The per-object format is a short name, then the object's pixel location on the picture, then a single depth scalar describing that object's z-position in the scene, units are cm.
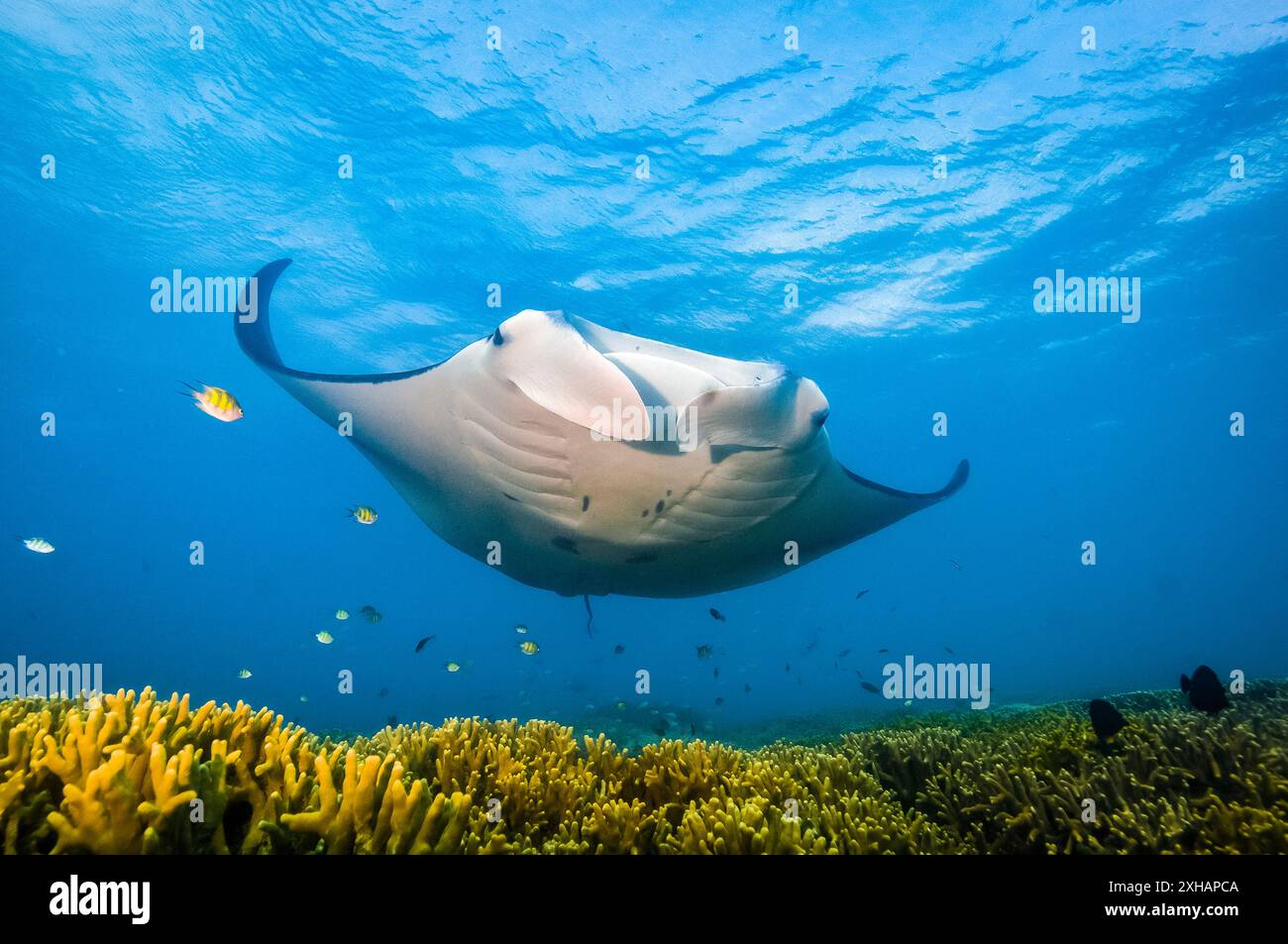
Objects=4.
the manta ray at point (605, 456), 337
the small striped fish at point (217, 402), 700
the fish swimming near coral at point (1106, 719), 383
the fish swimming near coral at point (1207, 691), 443
